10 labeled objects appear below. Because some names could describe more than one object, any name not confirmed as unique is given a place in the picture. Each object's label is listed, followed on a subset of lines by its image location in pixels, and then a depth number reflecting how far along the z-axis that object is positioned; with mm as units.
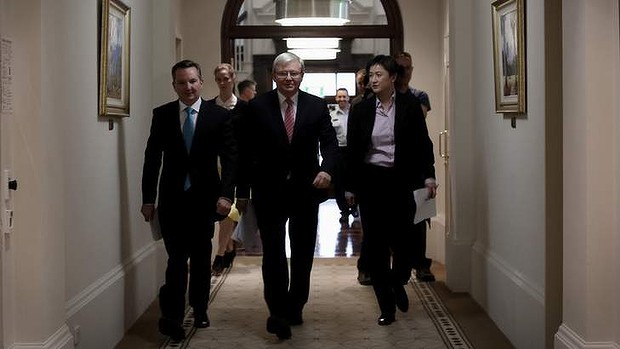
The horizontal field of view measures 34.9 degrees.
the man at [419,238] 8156
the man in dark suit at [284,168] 6270
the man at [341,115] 10930
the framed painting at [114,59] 5879
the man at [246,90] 9531
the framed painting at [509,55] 5781
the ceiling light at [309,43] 11641
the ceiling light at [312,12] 11109
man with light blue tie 6227
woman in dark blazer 6605
